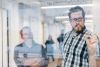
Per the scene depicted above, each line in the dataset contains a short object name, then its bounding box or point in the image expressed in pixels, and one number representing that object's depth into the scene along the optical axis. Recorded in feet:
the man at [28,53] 9.02
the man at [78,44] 6.84
